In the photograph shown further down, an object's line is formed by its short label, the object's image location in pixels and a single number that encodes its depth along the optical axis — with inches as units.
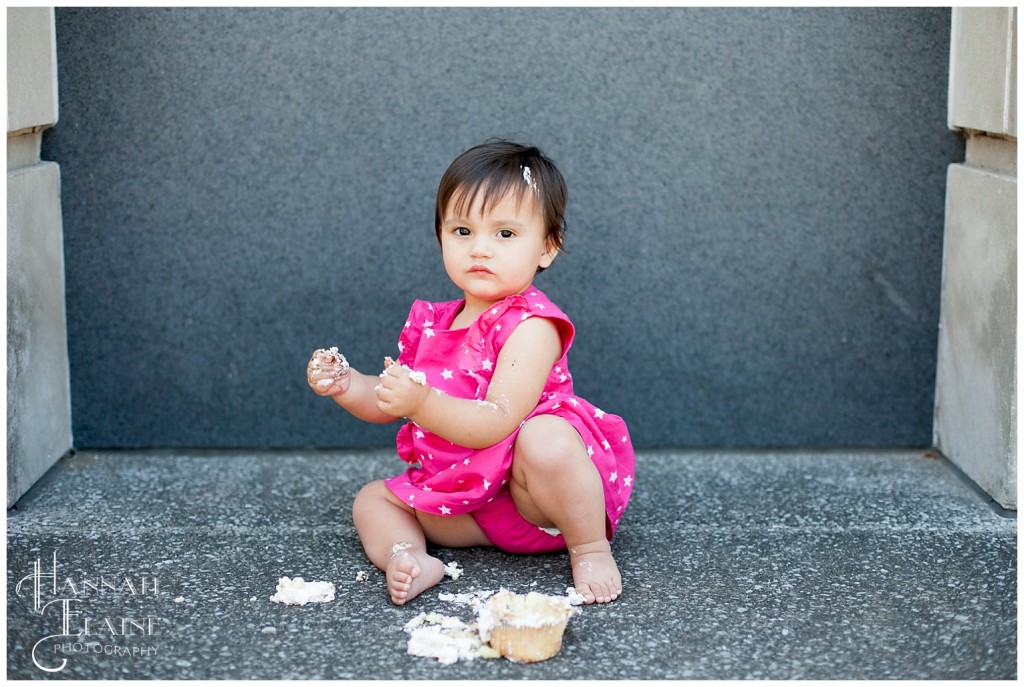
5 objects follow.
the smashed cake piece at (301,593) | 88.0
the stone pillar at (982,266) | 105.0
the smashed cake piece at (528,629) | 78.4
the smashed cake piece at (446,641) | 79.5
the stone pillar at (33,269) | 105.8
